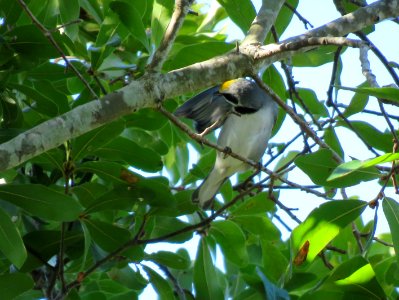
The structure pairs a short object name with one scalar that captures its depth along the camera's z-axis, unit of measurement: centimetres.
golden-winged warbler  907
